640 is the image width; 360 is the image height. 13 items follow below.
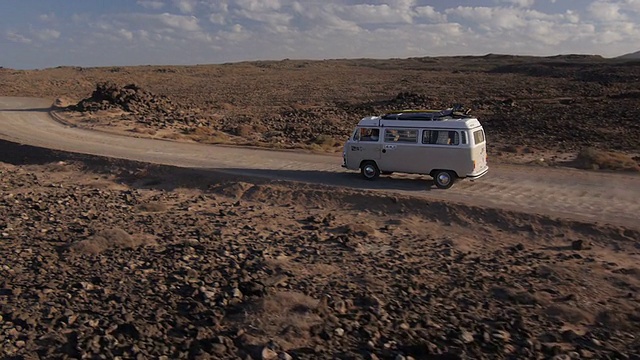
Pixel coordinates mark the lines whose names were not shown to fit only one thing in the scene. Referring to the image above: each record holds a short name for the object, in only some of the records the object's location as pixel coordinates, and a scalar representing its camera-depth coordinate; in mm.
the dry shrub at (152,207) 16167
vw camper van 16109
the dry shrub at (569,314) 9281
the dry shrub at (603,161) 19158
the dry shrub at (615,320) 9031
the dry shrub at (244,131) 30253
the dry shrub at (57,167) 21745
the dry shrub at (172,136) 27866
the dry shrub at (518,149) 24109
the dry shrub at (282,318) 8795
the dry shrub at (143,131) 29000
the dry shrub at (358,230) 13641
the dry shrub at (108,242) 12531
